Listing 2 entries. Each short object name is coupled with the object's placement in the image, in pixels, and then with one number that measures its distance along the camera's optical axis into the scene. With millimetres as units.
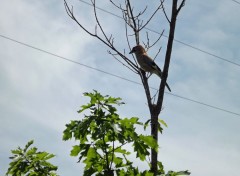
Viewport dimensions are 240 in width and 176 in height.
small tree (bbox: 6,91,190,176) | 3334
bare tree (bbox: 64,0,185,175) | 3760
